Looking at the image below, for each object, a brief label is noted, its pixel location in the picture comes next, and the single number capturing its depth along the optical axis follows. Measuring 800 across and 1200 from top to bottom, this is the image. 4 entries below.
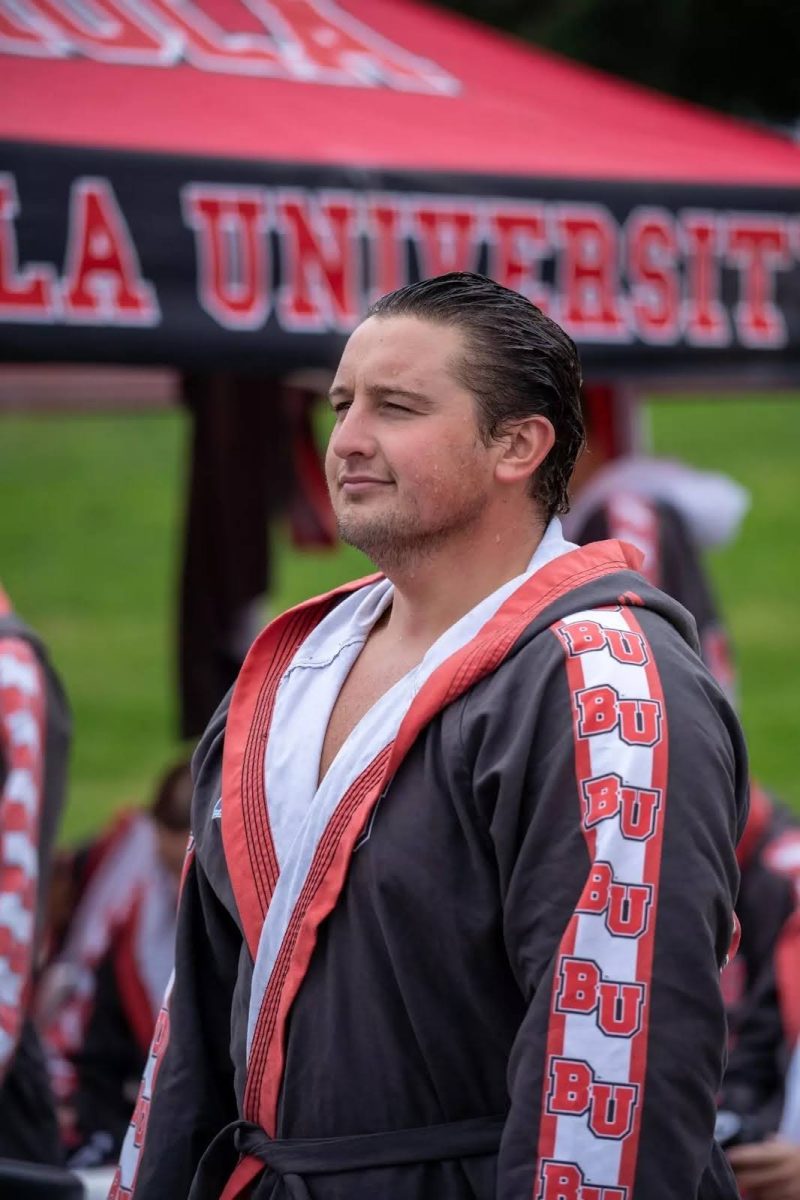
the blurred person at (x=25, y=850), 5.06
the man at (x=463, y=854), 2.99
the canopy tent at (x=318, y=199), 5.98
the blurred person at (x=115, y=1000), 7.40
